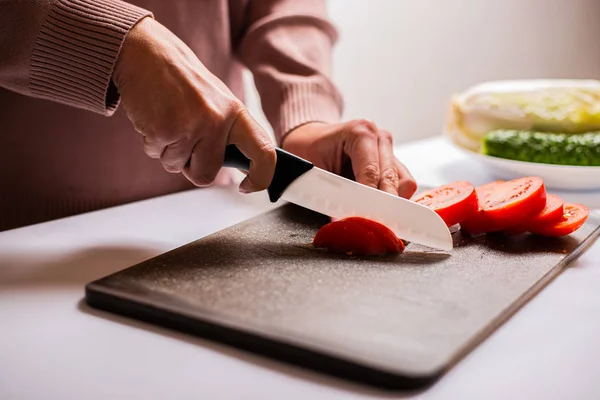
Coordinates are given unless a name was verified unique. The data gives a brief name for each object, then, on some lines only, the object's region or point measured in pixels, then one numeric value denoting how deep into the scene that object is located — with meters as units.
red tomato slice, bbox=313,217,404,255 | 0.94
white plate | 1.39
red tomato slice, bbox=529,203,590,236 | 1.03
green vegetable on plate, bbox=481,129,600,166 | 1.46
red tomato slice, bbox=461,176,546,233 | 1.00
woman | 0.90
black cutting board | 0.67
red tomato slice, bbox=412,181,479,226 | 1.01
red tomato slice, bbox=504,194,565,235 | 1.02
